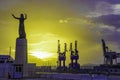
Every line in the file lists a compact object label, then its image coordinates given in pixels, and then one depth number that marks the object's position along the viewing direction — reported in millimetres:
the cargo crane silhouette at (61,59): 194575
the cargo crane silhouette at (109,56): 161500
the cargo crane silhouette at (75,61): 180412
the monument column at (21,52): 55562
